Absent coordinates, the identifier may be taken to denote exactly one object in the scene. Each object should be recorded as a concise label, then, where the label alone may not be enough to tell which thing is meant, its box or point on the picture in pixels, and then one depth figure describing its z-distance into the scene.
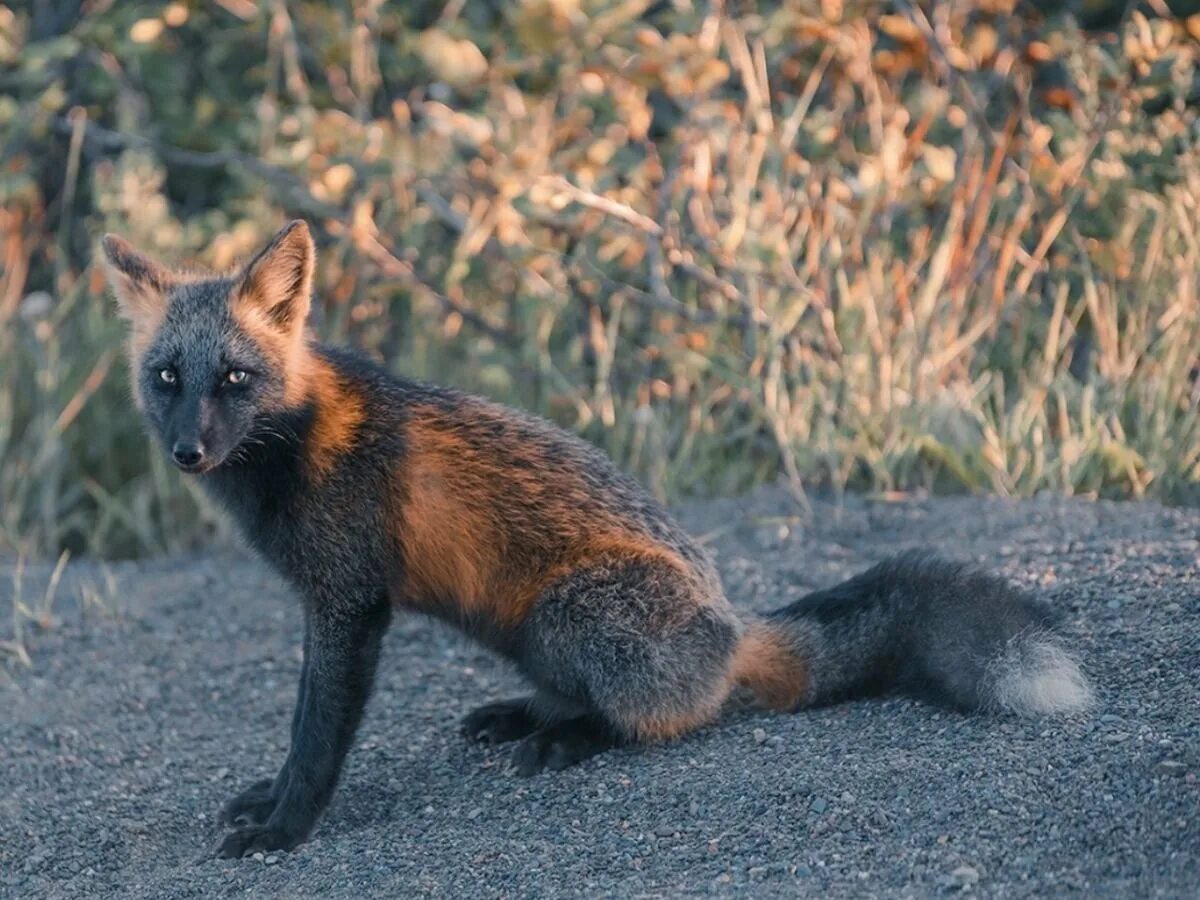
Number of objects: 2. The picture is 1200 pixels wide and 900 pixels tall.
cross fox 9.22
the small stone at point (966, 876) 7.04
